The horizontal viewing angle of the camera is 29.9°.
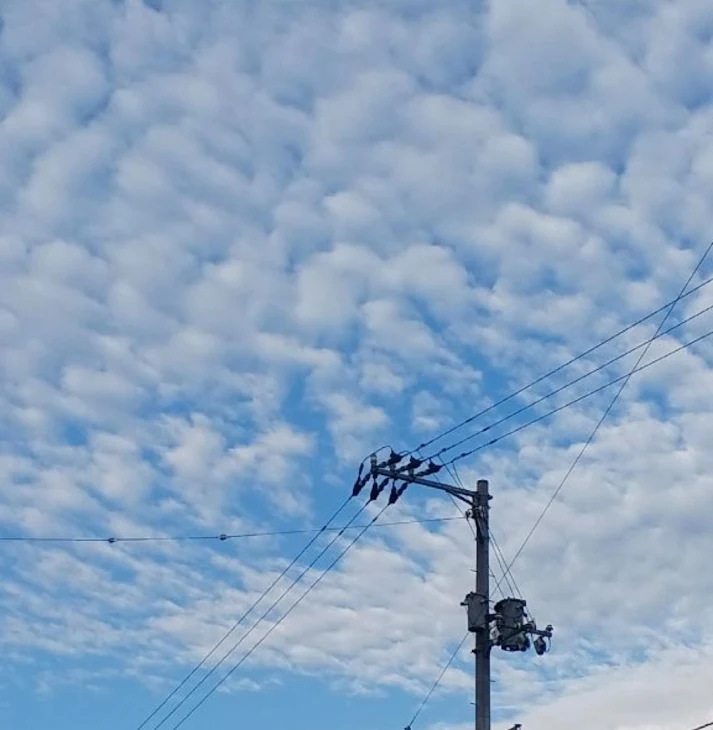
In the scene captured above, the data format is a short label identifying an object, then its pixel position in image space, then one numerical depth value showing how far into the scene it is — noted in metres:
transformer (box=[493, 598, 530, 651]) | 24.81
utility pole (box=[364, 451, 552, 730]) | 23.98
